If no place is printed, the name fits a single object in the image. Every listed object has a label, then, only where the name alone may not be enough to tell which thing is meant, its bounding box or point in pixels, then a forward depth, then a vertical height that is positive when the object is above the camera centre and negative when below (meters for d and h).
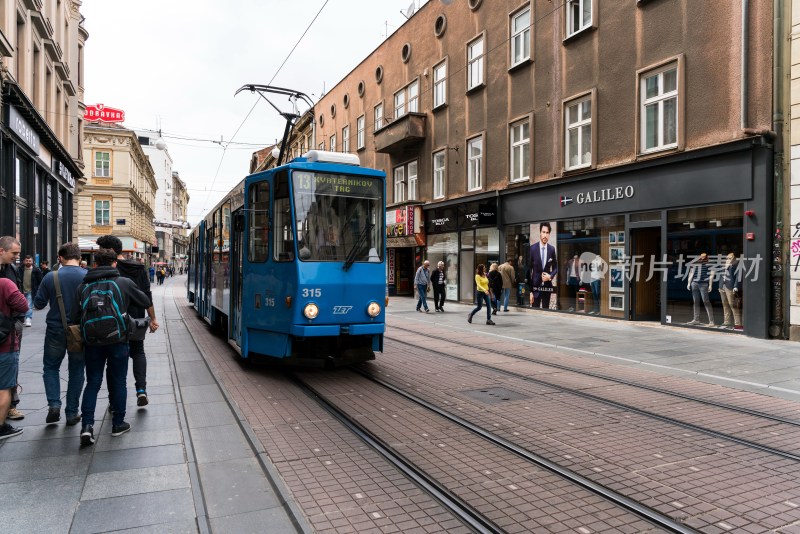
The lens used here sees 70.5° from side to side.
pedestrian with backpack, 4.85 -0.56
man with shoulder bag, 5.36 -0.66
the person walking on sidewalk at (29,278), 14.47 -0.39
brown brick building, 11.55 +3.01
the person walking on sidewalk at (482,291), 14.96 -0.77
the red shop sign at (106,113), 50.15 +13.88
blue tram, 7.66 +0.01
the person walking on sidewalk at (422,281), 19.11 -0.63
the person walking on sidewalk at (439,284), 19.43 -0.75
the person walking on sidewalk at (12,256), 5.16 +0.07
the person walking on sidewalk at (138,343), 6.24 -0.89
